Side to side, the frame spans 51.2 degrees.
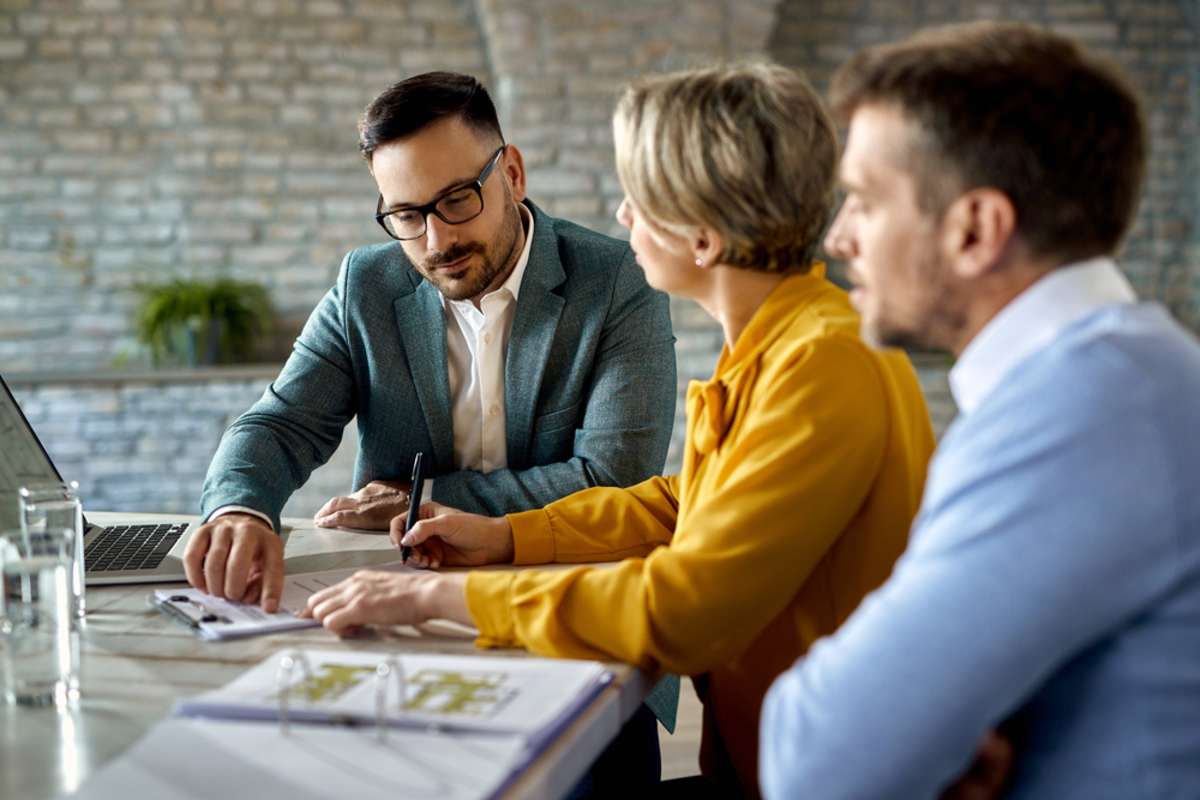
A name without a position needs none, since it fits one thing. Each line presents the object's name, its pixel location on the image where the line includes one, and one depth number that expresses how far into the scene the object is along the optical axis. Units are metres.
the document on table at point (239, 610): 1.37
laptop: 1.62
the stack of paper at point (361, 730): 0.95
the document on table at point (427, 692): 1.06
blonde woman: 1.23
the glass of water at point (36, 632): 1.16
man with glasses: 1.99
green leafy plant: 5.31
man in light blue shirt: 0.84
